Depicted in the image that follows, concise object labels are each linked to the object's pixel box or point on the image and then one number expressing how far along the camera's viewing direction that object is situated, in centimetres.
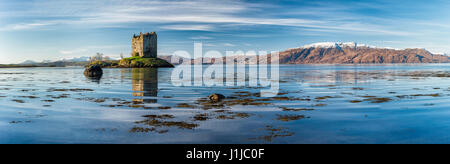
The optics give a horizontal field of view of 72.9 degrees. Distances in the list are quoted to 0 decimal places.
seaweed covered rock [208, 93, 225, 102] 2086
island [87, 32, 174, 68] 18375
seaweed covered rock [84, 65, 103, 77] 6664
